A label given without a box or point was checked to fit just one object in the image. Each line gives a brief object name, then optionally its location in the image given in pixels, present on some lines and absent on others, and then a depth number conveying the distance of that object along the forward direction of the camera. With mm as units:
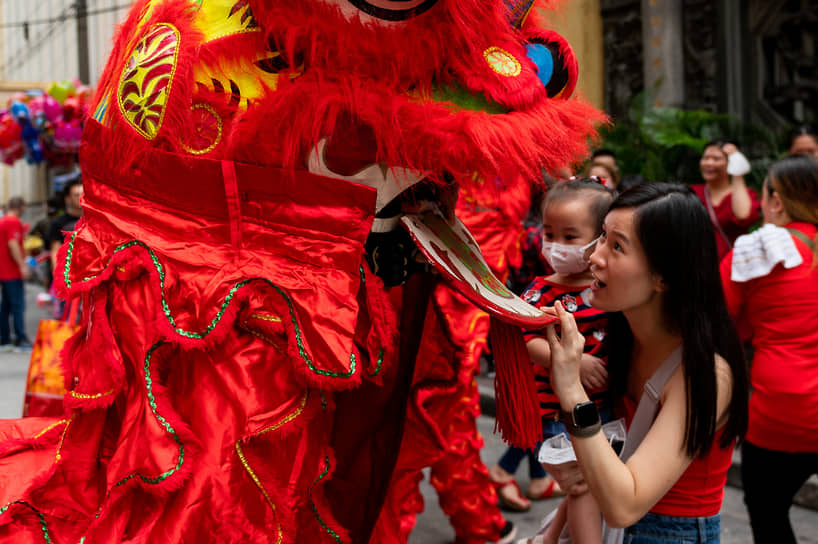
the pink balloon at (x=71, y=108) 8305
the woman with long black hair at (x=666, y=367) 1632
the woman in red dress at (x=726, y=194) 4848
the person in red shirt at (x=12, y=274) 8750
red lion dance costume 1768
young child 2292
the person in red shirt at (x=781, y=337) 2789
